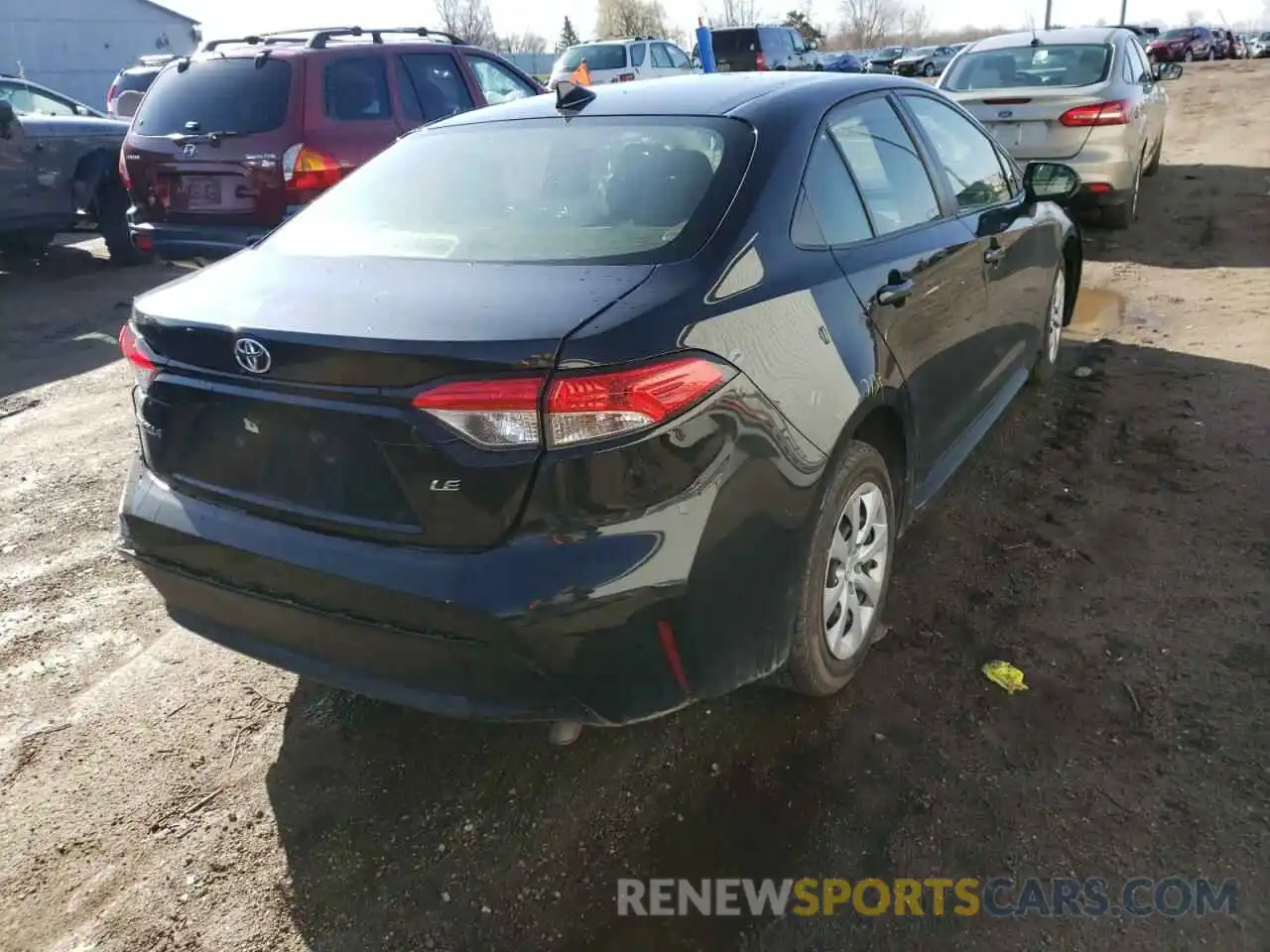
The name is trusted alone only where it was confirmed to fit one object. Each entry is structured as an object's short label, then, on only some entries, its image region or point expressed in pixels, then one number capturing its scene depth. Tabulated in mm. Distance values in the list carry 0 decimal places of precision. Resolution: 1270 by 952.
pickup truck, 8859
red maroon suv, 6695
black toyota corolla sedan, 2037
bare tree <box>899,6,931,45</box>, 92525
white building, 34344
